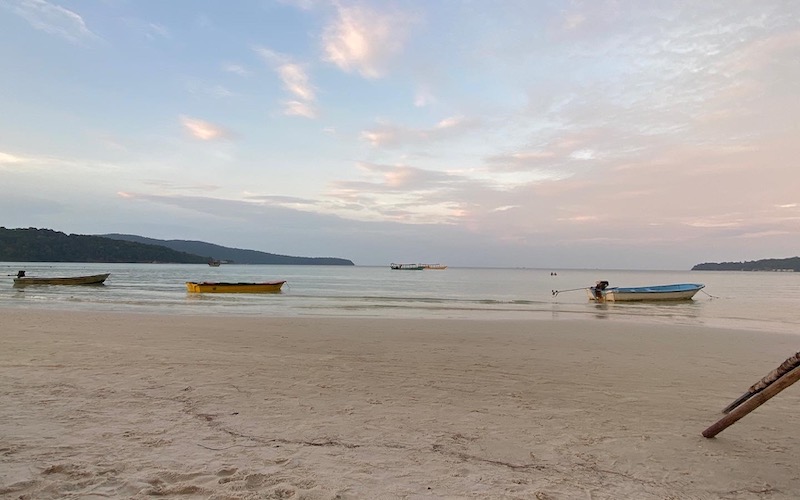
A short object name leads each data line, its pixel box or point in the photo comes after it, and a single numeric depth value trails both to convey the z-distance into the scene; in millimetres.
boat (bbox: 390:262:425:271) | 190625
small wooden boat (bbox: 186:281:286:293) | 38031
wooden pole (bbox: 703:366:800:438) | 4434
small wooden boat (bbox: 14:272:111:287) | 41209
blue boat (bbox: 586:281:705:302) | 35594
